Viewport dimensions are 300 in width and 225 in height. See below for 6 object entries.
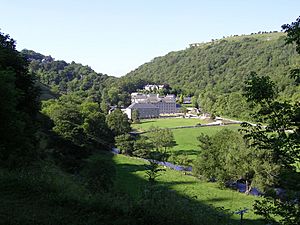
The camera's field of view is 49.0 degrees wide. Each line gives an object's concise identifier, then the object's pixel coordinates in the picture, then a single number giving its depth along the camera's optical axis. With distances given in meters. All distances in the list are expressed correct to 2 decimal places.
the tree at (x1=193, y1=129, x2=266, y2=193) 32.84
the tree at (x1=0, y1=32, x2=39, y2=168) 14.21
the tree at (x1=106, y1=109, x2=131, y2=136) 60.72
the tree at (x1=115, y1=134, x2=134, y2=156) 49.72
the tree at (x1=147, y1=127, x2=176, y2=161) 52.62
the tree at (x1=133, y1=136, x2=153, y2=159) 48.89
